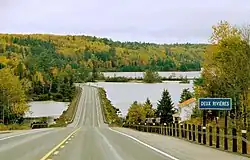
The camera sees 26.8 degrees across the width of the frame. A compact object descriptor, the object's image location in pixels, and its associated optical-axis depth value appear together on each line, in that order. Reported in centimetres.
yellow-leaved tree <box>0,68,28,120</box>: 11541
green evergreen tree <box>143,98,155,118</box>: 14575
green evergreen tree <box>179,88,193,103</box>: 15975
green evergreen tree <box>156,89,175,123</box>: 12162
